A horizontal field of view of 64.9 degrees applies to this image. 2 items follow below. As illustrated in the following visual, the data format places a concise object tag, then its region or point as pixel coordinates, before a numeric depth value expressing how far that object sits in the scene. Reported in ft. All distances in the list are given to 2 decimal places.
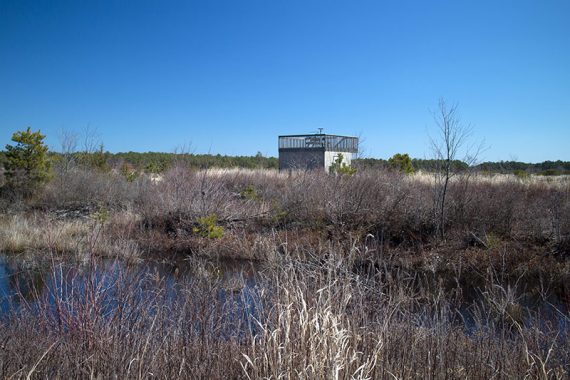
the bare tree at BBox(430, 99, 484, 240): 45.11
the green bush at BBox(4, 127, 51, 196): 68.18
